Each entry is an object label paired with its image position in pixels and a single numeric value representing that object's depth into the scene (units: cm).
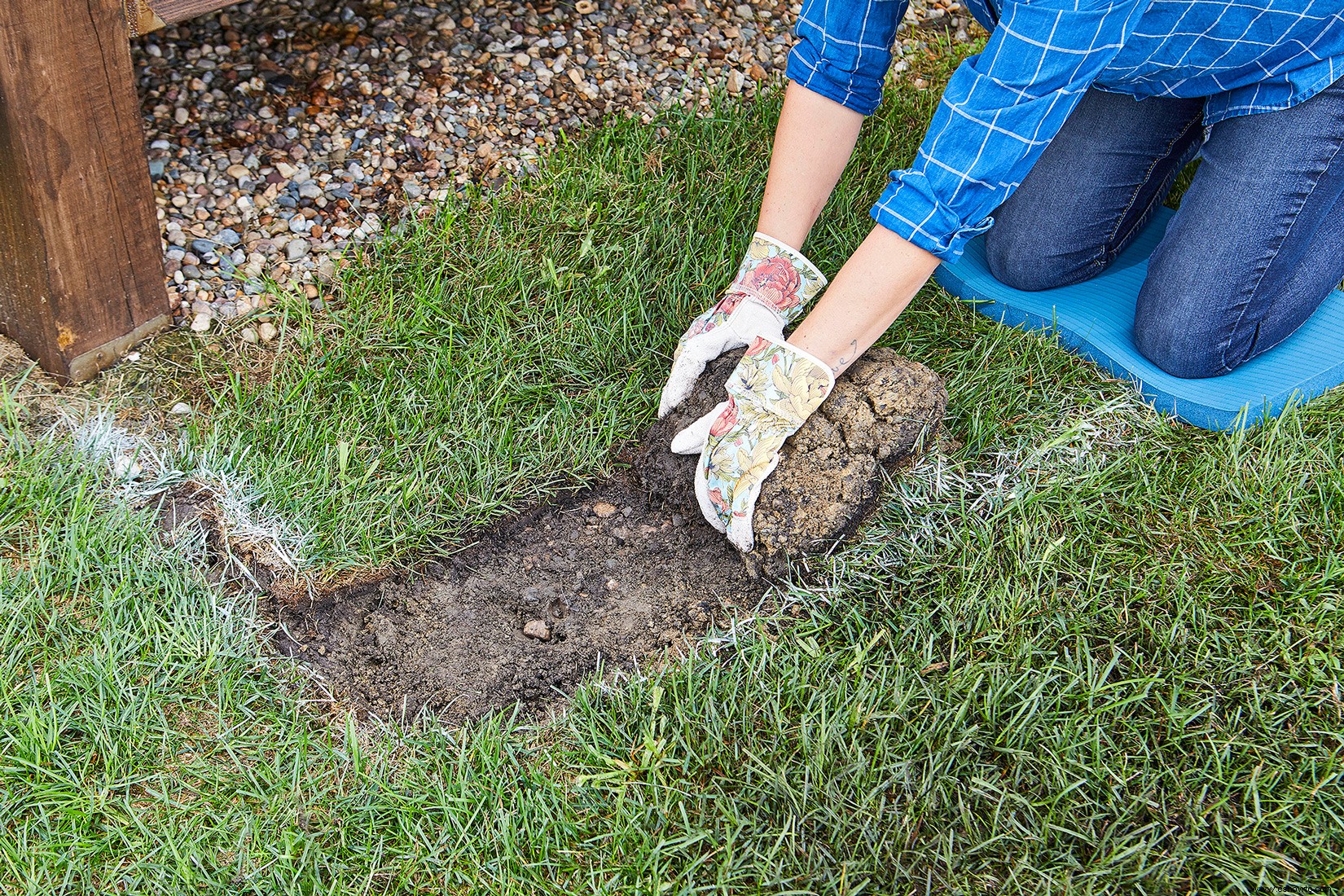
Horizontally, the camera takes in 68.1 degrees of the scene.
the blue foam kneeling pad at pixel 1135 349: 251
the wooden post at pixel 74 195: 204
